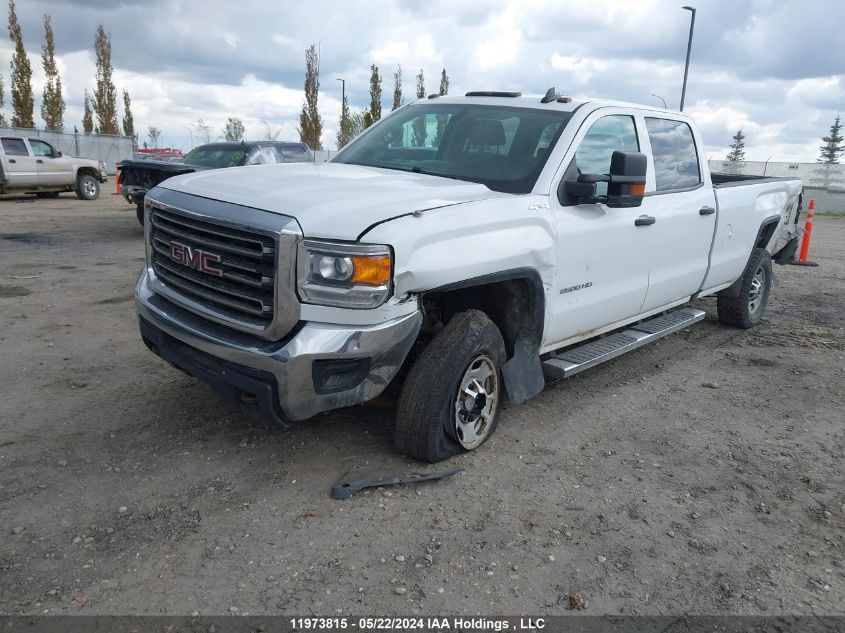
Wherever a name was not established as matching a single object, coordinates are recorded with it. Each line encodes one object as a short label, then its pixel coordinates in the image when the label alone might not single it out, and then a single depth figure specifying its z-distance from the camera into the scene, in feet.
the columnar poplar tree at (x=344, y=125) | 143.43
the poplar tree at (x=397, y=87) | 148.78
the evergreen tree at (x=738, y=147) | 248.11
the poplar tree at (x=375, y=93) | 141.58
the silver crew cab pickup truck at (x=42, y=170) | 60.03
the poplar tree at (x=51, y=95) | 131.23
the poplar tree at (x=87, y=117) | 147.55
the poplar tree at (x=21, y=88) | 127.75
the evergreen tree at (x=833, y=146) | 218.59
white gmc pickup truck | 10.44
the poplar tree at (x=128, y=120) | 151.33
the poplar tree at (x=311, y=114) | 136.98
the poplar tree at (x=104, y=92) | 144.87
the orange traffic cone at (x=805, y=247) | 39.79
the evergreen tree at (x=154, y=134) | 199.72
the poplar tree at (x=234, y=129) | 174.70
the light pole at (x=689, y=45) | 86.28
